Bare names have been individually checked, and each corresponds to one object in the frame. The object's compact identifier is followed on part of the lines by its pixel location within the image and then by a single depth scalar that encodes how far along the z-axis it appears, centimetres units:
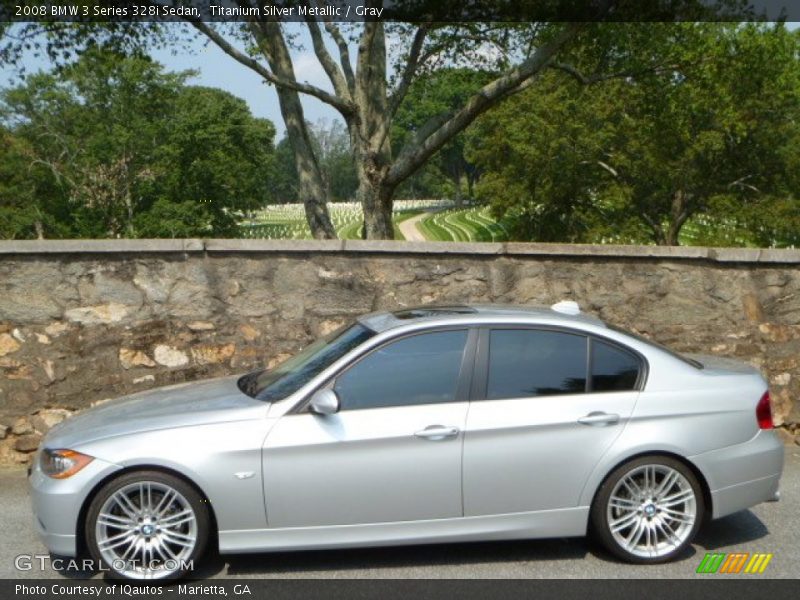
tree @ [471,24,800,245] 3928
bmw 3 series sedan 515
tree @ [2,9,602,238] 1472
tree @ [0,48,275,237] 5538
